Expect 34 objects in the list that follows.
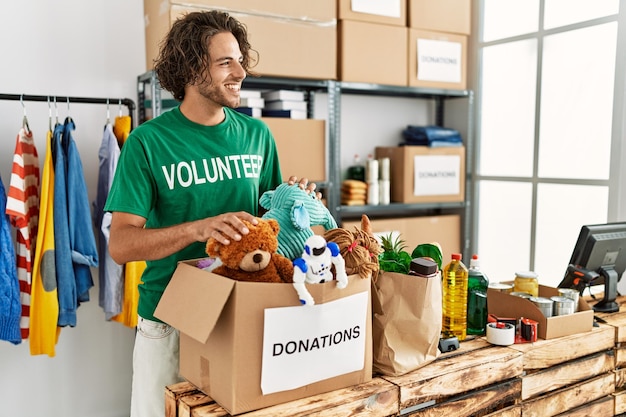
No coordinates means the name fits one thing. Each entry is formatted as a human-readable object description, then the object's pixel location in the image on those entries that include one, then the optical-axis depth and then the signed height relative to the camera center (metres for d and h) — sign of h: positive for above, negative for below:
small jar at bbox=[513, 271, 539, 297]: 1.79 -0.41
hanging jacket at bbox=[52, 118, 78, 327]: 2.37 -0.40
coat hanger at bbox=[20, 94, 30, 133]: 2.36 +0.11
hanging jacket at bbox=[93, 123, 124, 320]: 2.50 -0.39
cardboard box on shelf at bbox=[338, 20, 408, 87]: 2.97 +0.53
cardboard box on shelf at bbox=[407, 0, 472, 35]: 3.18 +0.78
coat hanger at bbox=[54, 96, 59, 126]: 2.54 +0.18
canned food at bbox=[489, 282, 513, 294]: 1.79 -0.42
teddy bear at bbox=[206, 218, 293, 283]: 1.10 -0.20
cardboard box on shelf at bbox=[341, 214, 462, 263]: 3.20 -0.44
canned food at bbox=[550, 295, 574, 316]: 1.66 -0.44
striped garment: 2.28 -0.22
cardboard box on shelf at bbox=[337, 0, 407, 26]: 2.94 +0.74
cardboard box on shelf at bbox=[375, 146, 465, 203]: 3.28 -0.12
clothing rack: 2.34 +0.22
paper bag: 1.28 -0.37
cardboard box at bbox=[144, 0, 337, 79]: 2.64 +0.54
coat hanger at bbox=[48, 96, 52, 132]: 2.50 +0.15
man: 1.47 -0.04
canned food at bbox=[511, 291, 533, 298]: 1.70 -0.43
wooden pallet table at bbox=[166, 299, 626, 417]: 1.20 -0.56
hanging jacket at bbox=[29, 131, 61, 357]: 2.34 -0.54
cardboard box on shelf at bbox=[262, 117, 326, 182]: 2.81 +0.03
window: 2.87 +0.13
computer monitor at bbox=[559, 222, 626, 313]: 1.94 -0.37
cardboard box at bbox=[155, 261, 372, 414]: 1.08 -0.36
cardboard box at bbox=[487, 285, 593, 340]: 1.60 -0.47
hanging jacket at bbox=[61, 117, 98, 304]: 2.40 -0.25
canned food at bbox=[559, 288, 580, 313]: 1.73 -0.42
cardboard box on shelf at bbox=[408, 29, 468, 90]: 3.21 +0.53
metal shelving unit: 2.80 +0.21
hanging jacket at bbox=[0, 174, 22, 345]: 2.27 -0.55
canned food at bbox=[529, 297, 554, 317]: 1.62 -0.43
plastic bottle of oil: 1.56 -0.40
